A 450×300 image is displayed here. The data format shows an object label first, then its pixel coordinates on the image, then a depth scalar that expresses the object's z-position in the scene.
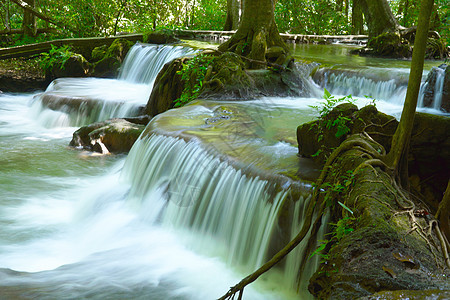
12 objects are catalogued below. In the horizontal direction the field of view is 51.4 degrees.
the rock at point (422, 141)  4.24
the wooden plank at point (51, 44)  13.76
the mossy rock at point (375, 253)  2.11
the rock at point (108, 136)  8.11
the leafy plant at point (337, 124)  4.49
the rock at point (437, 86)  7.80
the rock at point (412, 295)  1.79
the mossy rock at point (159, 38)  14.48
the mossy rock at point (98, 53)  13.90
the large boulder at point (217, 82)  8.18
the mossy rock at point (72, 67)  13.36
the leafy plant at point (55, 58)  13.40
